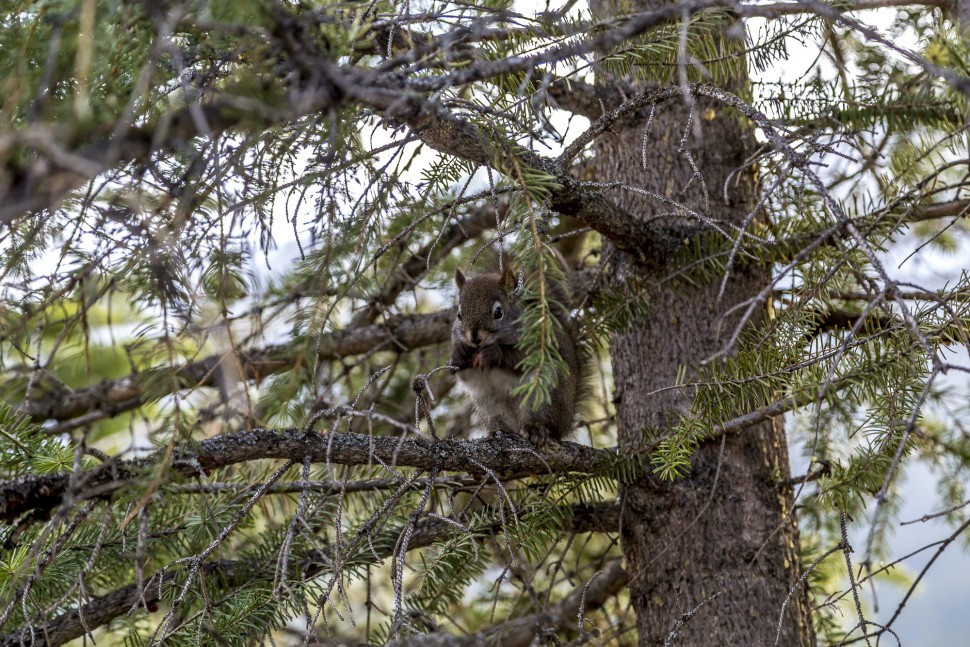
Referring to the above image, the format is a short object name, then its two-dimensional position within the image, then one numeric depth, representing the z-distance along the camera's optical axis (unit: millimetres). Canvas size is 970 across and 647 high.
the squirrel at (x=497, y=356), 5562
